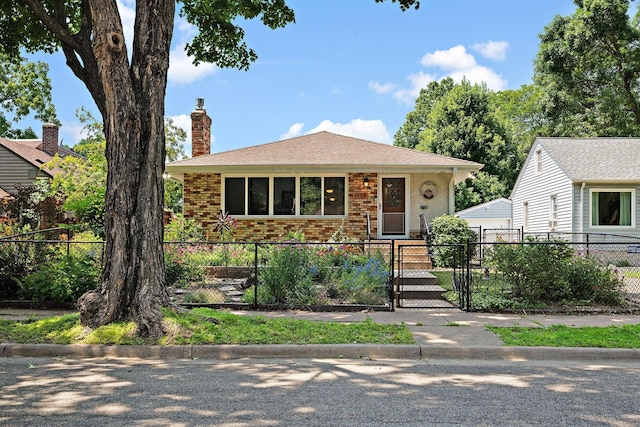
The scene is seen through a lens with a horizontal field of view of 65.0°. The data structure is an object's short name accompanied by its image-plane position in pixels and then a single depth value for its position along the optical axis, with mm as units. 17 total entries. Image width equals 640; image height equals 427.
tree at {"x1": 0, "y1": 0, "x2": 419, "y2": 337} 6910
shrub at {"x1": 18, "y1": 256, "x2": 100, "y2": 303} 8945
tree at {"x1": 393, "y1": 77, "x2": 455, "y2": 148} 46625
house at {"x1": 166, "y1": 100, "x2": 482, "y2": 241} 16047
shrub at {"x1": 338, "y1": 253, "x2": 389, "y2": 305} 9383
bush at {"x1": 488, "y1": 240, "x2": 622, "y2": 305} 9203
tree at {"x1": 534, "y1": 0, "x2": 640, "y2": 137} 26312
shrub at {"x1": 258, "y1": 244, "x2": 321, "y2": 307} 9195
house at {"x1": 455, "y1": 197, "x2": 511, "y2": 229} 29141
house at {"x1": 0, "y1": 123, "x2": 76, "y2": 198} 29078
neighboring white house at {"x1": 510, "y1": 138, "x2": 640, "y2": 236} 19281
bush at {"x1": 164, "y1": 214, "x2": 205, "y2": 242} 14922
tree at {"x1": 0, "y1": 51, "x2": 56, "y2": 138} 38781
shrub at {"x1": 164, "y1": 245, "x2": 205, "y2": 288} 11070
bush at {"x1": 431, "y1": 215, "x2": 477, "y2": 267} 14188
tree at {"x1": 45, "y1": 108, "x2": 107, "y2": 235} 20944
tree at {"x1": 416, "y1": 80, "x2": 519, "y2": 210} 33375
